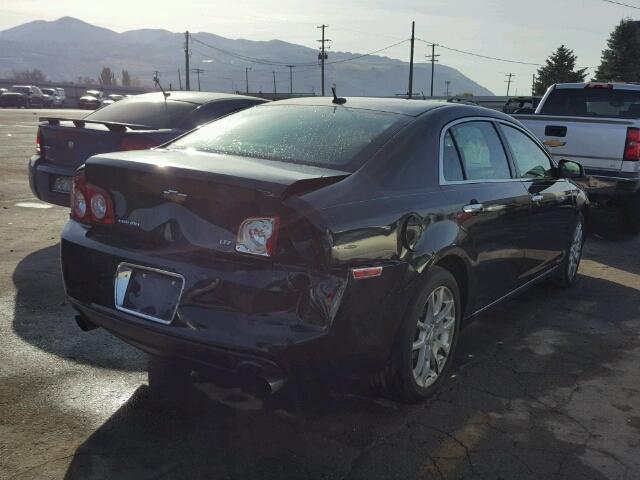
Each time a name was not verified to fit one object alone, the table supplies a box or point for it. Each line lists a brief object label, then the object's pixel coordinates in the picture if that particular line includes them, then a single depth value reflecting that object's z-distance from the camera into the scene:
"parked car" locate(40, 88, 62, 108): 56.17
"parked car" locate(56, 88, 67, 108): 61.72
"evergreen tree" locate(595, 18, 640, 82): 53.84
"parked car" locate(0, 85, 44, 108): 50.97
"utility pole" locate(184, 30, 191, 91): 73.76
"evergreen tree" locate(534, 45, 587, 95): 60.00
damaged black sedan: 2.68
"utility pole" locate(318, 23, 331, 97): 81.47
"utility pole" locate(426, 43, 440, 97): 102.22
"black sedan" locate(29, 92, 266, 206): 5.98
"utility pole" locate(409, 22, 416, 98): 65.49
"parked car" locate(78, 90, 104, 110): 55.61
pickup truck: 7.68
